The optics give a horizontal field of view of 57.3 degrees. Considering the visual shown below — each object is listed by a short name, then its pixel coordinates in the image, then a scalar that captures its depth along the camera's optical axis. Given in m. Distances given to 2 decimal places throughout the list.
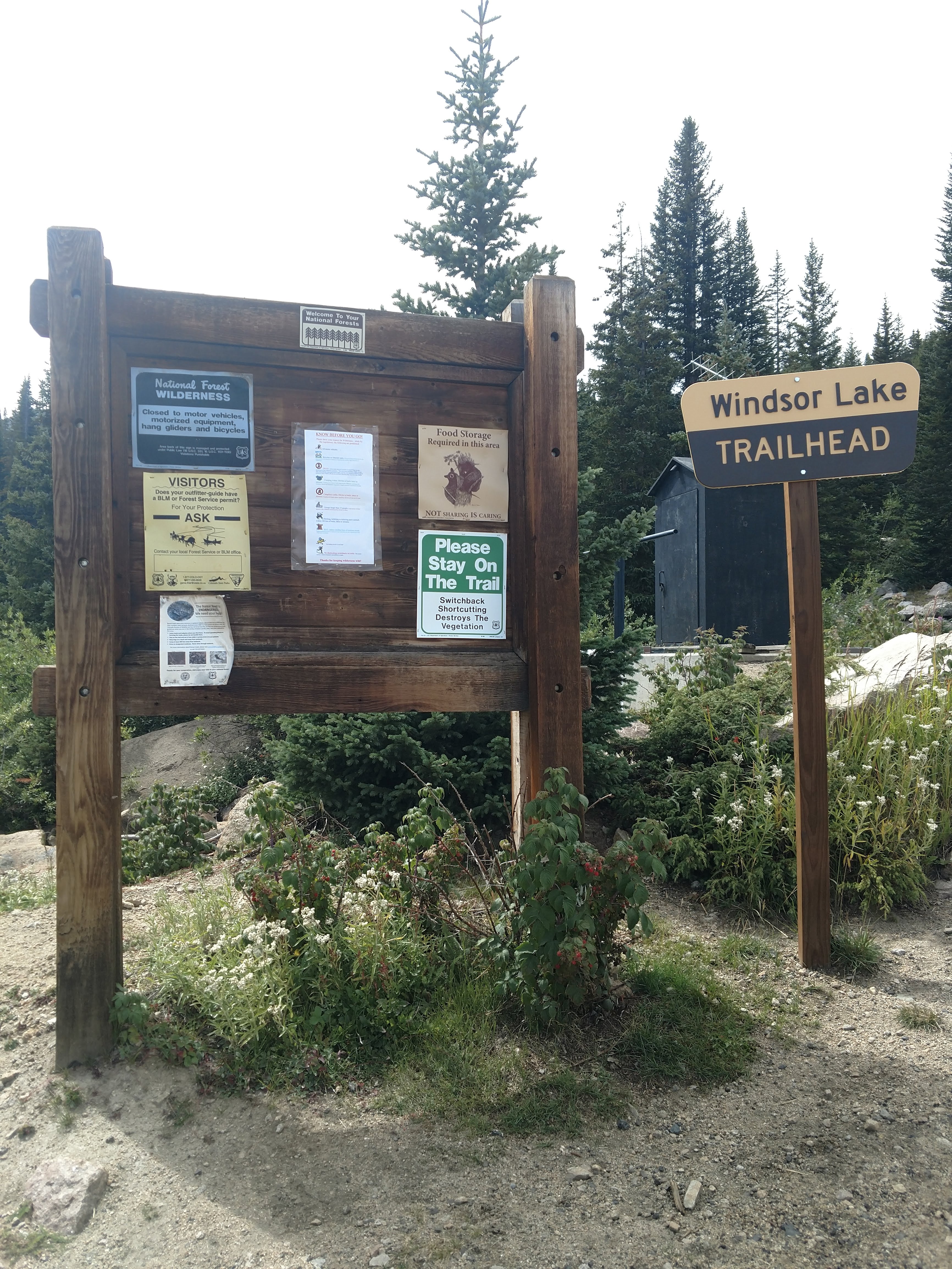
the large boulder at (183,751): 8.73
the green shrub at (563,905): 3.03
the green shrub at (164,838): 5.68
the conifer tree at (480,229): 7.69
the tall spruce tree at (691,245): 46.28
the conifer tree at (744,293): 46.44
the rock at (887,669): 5.66
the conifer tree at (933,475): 31.81
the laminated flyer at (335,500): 3.38
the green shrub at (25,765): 8.96
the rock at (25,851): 6.72
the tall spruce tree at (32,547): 16.64
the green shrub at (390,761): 5.05
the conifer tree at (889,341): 42.88
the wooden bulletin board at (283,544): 3.12
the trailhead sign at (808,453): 3.93
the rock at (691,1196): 2.44
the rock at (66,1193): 2.38
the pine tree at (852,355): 45.41
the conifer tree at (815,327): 41.03
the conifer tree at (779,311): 52.94
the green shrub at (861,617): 10.50
